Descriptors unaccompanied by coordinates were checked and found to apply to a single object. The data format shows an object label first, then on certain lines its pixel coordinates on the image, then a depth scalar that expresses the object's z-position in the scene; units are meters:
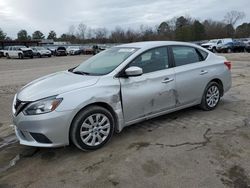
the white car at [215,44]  25.41
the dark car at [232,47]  24.62
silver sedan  2.71
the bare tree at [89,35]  70.75
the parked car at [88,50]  33.35
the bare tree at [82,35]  70.88
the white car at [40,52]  27.72
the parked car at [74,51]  32.52
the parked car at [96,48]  32.43
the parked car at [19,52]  26.18
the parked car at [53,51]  31.40
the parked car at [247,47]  23.82
